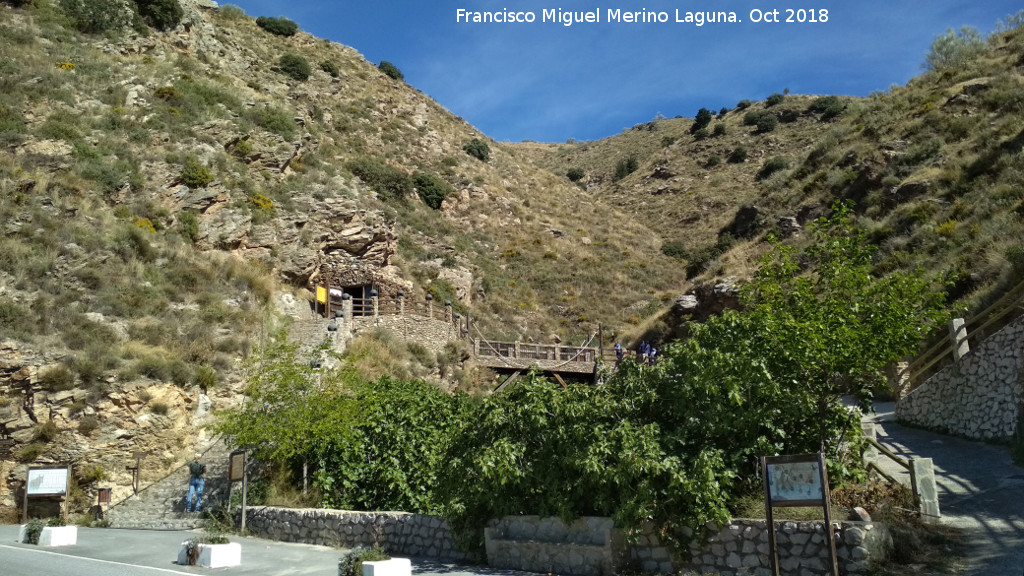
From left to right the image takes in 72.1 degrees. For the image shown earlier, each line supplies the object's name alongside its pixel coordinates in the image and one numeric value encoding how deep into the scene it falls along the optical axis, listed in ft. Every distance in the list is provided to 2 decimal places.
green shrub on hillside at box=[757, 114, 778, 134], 263.49
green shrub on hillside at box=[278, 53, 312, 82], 201.35
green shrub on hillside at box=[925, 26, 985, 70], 158.20
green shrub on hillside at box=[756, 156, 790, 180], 219.41
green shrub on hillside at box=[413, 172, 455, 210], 180.65
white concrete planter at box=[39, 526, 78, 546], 44.01
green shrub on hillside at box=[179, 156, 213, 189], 104.94
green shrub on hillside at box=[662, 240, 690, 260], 196.24
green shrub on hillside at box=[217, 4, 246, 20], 219.61
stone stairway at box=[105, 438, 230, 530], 56.54
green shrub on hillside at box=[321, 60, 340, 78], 216.74
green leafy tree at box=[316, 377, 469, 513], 48.14
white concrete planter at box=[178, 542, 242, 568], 36.25
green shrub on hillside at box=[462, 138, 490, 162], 220.02
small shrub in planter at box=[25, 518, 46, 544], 45.32
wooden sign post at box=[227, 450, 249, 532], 48.66
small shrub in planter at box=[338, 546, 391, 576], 29.81
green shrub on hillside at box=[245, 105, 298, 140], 135.54
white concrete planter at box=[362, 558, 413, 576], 28.89
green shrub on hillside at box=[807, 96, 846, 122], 253.03
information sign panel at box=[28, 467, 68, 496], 53.26
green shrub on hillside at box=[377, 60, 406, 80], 245.45
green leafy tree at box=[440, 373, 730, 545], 31.81
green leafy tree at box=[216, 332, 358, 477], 51.96
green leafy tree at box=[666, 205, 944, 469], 33.50
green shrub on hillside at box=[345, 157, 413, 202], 166.61
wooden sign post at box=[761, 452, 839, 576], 25.76
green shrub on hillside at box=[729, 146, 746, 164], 246.68
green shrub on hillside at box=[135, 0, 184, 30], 153.47
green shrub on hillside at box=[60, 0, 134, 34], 138.10
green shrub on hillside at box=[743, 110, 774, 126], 270.36
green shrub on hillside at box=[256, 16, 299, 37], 229.04
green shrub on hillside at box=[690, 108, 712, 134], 286.87
